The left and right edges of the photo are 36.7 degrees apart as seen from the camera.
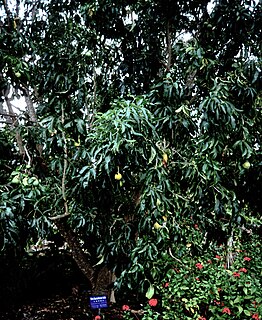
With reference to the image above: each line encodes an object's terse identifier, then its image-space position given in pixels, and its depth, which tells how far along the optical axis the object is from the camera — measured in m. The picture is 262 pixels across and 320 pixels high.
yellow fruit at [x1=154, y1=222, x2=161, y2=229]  2.60
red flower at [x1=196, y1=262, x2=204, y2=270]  3.90
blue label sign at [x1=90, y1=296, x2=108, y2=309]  3.25
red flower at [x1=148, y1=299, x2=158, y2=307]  3.39
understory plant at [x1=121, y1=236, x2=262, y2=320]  3.49
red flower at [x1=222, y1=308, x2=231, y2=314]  3.48
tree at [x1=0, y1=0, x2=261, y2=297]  2.43
